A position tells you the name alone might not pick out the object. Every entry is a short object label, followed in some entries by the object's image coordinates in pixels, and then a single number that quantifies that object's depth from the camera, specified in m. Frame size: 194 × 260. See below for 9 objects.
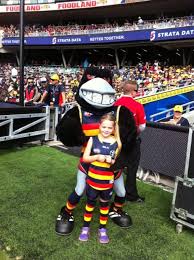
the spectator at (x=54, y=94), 5.49
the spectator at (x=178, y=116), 4.16
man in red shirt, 2.75
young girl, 2.20
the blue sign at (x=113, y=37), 15.96
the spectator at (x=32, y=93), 6.85
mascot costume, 2.28
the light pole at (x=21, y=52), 4.99
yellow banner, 6.97
